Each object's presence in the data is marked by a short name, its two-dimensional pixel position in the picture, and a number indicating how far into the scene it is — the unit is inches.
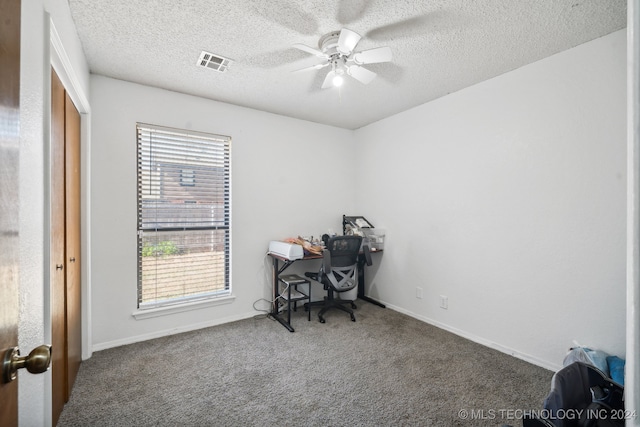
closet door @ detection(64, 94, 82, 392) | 76.3
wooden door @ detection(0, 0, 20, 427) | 22.9
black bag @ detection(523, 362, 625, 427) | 45.0
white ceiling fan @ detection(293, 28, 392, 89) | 75.7
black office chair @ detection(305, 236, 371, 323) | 129.1
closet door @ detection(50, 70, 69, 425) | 63.5
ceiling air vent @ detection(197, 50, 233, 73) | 92.4
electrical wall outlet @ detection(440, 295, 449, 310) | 123.1
